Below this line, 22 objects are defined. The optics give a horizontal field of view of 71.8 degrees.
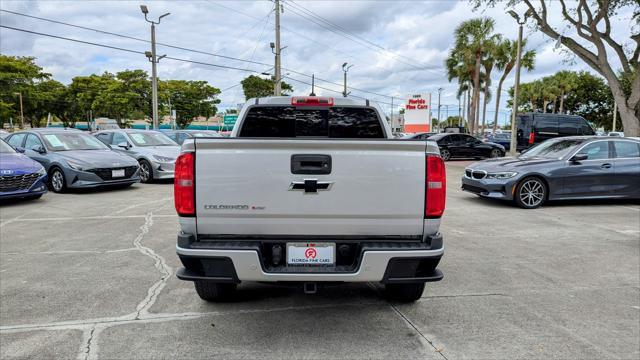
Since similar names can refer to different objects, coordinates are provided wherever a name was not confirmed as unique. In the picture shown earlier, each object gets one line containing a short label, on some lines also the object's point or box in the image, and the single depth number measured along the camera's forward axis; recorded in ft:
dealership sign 119.55
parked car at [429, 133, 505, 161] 73.97
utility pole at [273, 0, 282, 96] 105.19
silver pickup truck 9.78
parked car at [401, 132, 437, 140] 80.49
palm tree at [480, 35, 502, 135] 124.36
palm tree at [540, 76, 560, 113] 193.68
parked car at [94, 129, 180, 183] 42.55
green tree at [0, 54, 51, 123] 150.71
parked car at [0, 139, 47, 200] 28.25
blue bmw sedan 28.89
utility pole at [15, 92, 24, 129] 157.79
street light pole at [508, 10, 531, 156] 68.39
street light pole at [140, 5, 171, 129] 88.01
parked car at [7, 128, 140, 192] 34.37
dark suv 70.74
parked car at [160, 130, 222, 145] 59.00
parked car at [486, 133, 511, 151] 115.34
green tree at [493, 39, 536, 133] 124.77
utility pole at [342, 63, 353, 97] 168.59
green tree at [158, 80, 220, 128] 221.87
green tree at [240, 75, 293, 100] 222.89
